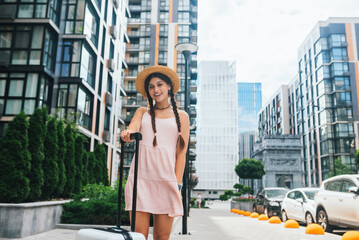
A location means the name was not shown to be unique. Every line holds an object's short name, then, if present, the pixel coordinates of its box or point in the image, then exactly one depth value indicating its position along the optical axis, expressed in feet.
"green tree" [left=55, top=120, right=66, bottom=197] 36.17
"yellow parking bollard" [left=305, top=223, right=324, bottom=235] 30.55
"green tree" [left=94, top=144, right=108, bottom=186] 57.79
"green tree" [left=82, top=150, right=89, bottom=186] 46.50
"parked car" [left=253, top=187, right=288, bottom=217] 55.77
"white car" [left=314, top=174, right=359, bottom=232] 30.07
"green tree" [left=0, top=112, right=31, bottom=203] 26.86
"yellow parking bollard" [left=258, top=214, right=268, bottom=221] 48.78
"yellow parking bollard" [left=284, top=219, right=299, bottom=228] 37.62
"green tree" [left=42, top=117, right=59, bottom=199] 33.53
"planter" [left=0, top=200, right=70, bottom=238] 24.52
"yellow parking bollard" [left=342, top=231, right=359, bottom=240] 22.68
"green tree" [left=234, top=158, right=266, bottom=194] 107.65
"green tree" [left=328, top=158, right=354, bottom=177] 153.38
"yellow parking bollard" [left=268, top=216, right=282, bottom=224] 43.58
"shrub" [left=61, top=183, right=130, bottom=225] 31.32
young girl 9.94
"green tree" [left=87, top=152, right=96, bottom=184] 52.54
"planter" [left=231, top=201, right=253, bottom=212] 84.94
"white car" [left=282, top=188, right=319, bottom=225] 41.34
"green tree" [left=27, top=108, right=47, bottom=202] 29.91
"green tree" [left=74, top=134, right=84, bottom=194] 42.83
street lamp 34.53
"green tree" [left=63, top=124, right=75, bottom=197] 40.04
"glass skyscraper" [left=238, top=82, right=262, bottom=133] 588.09
